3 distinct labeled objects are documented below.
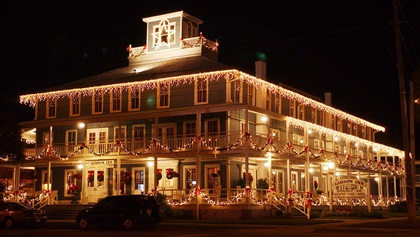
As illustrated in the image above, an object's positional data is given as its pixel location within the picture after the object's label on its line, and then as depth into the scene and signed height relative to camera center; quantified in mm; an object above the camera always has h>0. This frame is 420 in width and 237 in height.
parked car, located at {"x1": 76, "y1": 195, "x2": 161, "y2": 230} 25859 -968
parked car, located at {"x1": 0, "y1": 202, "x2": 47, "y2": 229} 27828 -1117
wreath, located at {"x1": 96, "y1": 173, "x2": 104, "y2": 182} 40500 +928
